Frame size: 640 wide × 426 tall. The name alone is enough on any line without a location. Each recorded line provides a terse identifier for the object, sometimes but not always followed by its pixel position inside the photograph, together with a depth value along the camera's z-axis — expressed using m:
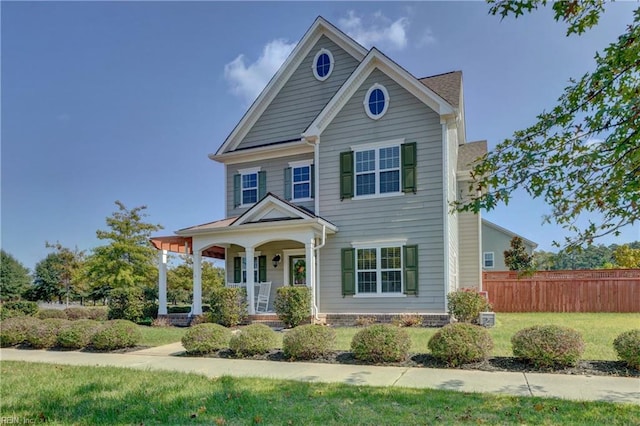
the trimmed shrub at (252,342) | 7.85
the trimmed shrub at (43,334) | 9.58
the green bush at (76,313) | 15.38
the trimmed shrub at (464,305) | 11.91
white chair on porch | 15.01
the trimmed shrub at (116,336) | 8.90
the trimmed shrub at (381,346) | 6.99
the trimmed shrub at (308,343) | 7.40
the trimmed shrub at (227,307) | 12.85
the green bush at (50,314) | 14.81
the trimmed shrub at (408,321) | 12.23
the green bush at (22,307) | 15.34
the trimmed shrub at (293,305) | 12.23
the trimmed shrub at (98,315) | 15.51
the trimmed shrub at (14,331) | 9.99
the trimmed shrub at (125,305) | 14.62
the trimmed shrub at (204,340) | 8.09
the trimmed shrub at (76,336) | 9.29
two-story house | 12.93
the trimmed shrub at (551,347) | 6.24
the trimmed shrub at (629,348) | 6.04
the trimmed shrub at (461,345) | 6.58
